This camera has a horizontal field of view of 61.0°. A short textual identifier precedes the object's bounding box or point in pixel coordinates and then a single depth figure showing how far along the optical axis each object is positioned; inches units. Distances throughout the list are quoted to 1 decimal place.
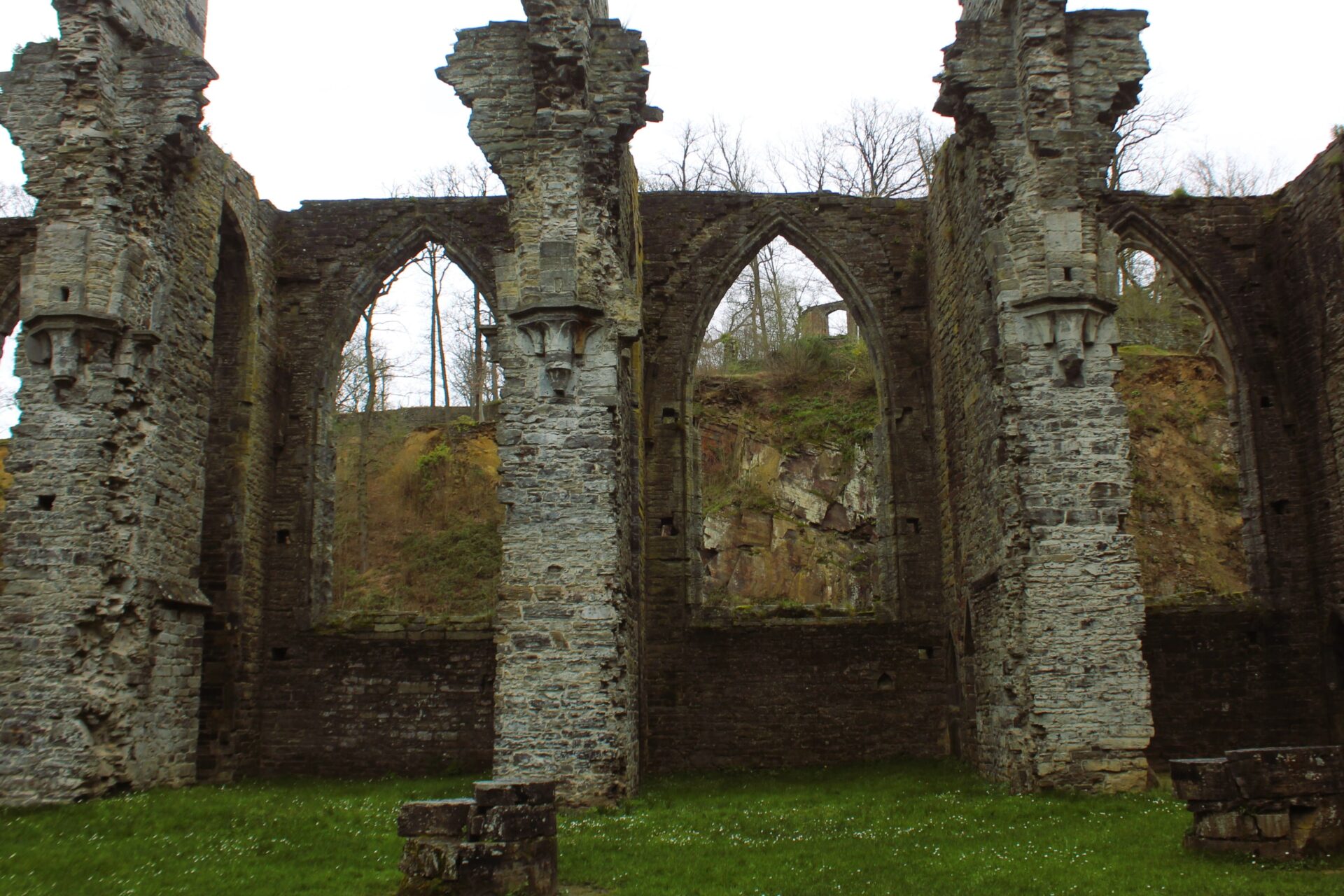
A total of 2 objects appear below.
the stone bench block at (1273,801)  266.5
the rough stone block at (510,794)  266.7
